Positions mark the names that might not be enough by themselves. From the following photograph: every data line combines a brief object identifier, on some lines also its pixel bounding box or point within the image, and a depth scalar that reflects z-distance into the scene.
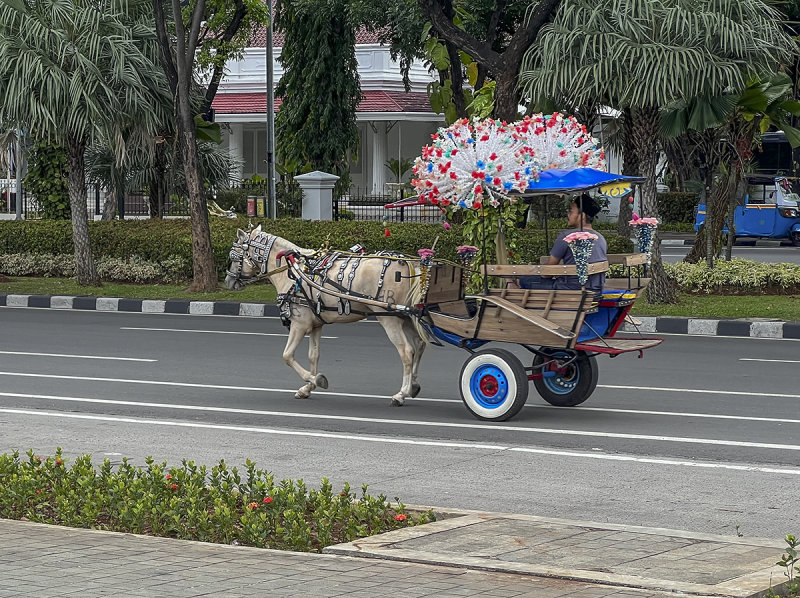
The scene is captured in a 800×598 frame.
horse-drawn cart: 10.94
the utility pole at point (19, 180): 31.50
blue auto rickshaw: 36.94
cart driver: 11.22
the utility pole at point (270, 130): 30.86
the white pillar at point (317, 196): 25.98
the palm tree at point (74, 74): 23.03
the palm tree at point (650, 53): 19.16
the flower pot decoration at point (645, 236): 11.73
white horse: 11.86
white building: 45.59
